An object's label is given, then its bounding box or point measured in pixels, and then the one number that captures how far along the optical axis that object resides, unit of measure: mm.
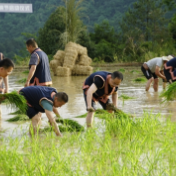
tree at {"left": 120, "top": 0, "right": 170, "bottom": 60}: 35531
